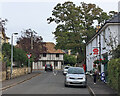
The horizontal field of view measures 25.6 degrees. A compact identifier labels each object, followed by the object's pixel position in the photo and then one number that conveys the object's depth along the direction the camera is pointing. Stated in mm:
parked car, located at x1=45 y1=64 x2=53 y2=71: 62619
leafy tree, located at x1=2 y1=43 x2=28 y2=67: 36094
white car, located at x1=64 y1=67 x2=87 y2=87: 20719
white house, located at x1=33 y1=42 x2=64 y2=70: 86288
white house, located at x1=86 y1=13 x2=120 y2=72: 27078
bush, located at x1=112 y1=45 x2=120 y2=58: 21156
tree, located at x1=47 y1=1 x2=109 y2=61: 46969
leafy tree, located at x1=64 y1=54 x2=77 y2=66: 99250
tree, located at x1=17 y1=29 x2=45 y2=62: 51625
